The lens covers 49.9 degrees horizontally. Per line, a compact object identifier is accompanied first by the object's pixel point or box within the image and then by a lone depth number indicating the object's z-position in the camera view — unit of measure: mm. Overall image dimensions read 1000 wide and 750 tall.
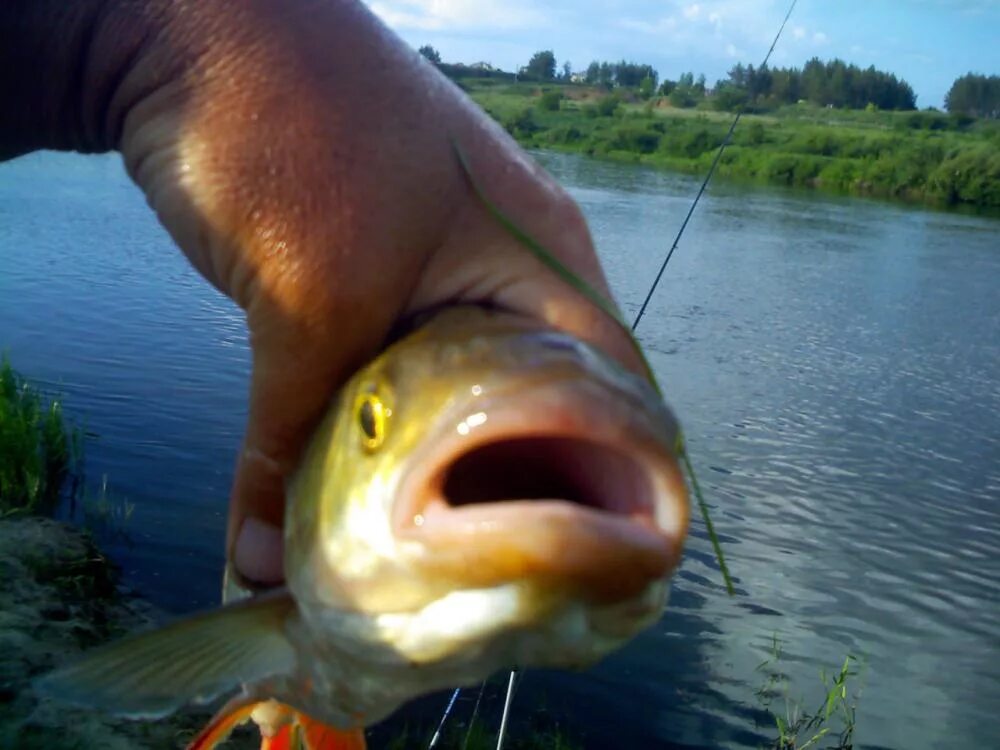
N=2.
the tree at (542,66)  69812
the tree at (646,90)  59866
